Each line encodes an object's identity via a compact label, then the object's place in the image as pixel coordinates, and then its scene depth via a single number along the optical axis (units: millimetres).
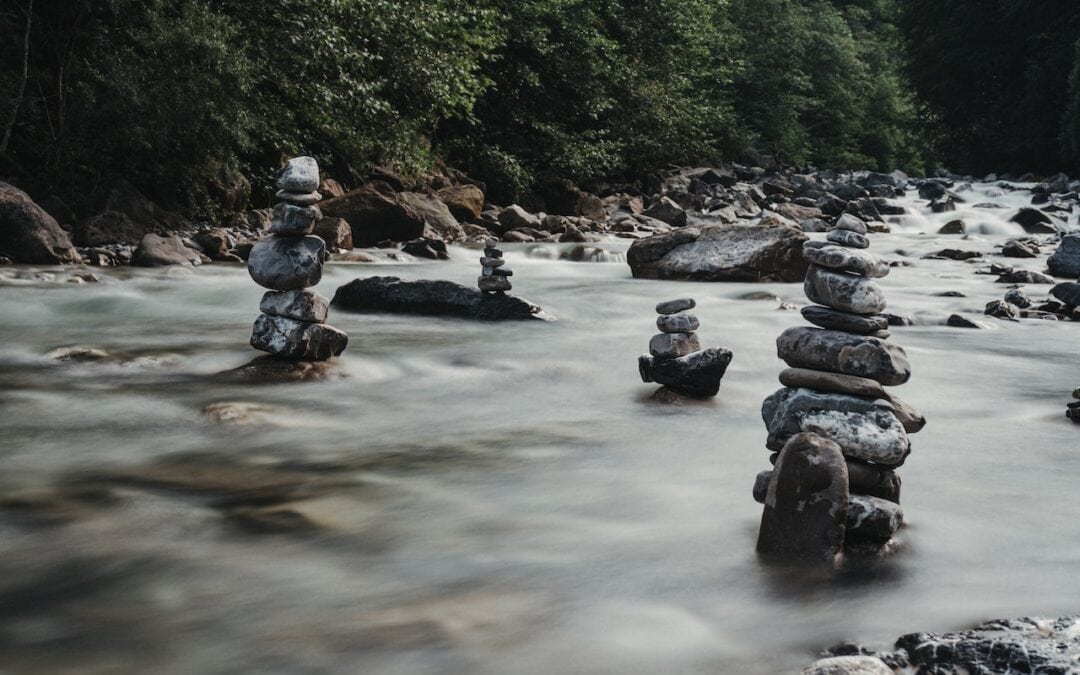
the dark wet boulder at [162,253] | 13156
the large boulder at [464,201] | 20859
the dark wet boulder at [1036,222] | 22989
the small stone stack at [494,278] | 10062
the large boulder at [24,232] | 12641
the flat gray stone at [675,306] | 7035
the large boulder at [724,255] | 13617
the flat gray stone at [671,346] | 7117
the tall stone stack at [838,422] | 3768
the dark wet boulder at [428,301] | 10133
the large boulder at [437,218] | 18897
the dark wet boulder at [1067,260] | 14461
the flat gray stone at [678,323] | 7094
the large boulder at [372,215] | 16688
